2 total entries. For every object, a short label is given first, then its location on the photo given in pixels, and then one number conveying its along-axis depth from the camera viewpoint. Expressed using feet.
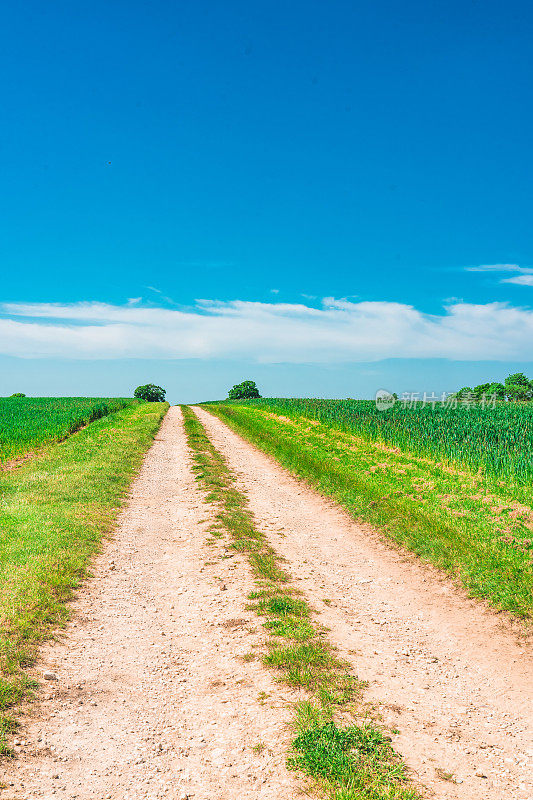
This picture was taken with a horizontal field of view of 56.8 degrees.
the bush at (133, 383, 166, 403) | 369.91
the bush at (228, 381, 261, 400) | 373.61
